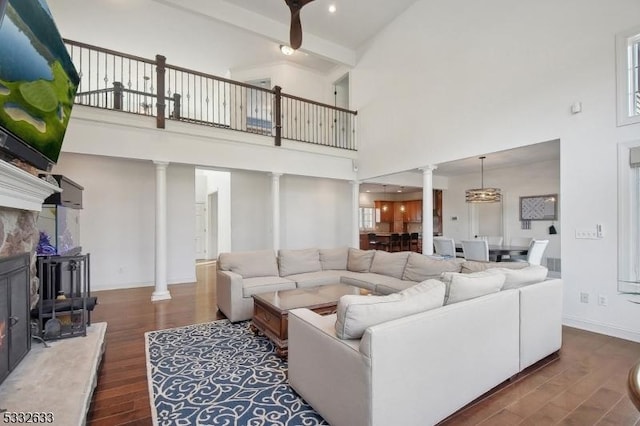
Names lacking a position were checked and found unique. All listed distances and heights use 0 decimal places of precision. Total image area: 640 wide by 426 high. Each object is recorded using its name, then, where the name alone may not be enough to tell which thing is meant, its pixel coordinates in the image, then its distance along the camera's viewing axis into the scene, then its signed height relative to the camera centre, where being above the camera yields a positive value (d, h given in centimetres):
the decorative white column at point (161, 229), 519 -26
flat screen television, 170 +87
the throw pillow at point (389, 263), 441 -76
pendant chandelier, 617 +34
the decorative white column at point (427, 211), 572 +2
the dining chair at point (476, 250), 513 -66
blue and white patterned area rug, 199 -133
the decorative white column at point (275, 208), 649 +11
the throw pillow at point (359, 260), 490 -78
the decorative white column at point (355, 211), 757 +4
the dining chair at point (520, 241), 662 -66
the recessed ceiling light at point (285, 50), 734 +398
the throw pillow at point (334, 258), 508 -77
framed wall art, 649 +10
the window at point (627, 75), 334 +149
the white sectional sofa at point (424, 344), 161 -84
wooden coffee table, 286 -95
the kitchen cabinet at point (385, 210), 1252 +10
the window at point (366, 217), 1239 -19
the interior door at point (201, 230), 1018 -55
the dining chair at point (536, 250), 490 -63
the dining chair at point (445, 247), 561 -66
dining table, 546 -73
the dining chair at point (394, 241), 996 -94
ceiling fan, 329 +216
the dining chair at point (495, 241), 698 -67
